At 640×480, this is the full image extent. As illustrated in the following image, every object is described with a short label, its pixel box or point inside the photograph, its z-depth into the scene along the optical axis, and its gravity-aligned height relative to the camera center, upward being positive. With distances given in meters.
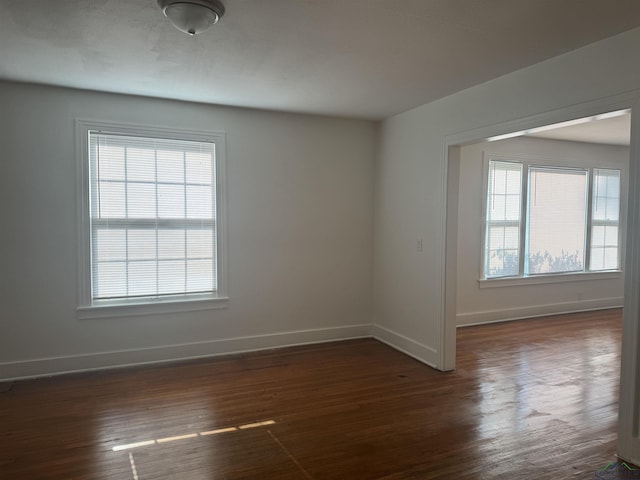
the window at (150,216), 3.92 +0.05
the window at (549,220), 5.83 +0.10
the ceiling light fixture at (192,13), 2.15 +1.09
